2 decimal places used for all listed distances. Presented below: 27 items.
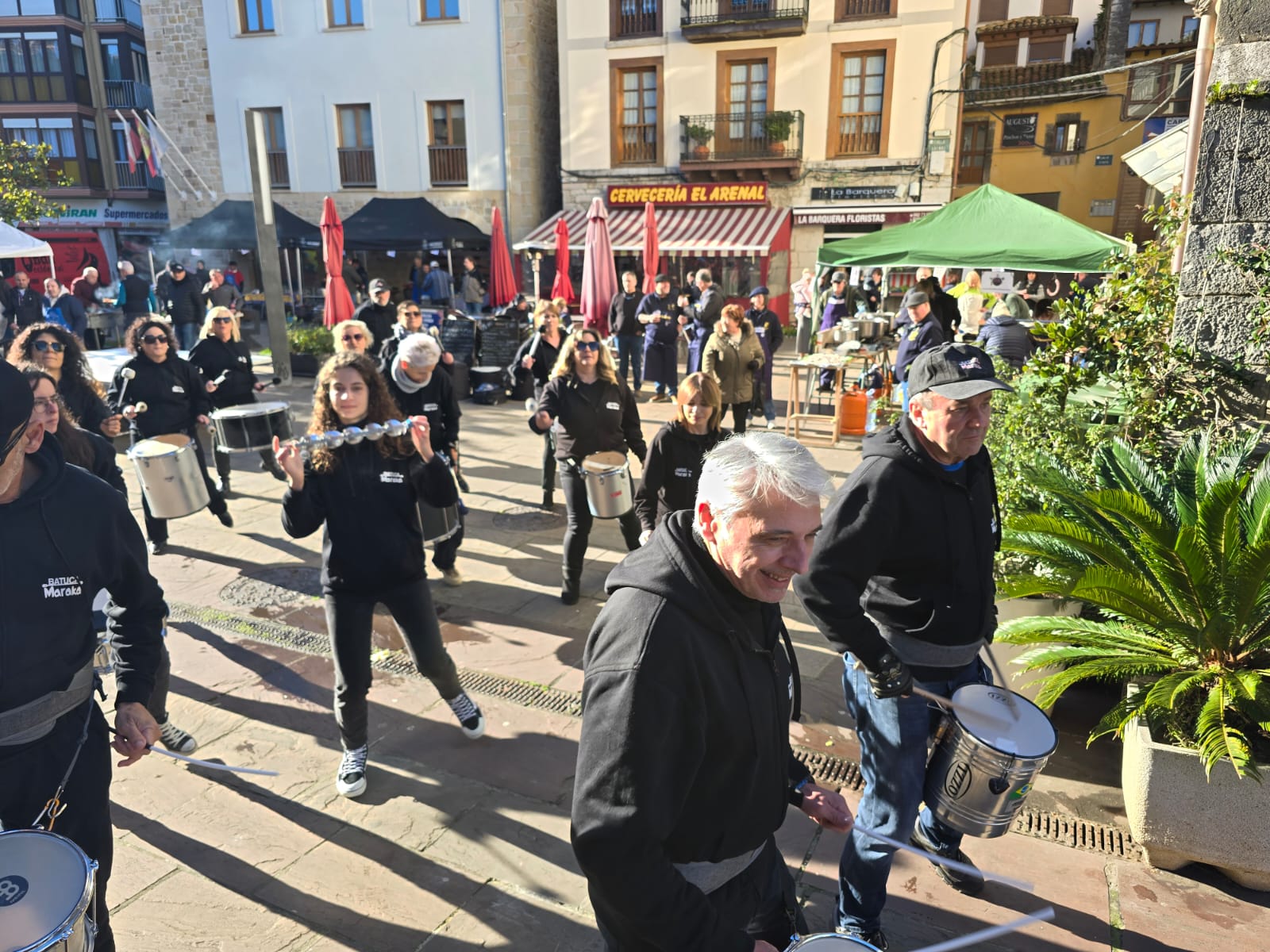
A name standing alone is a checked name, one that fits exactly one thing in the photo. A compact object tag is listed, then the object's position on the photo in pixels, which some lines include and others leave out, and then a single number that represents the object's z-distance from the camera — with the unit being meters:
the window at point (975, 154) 27.42
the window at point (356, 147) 25.05
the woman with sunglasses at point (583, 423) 5.96
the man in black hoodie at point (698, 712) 1.68
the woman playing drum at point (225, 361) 7.89
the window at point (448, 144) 24.39
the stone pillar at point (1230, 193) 4.36
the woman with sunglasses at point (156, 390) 6.93
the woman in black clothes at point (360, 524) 3.80
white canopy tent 9.21
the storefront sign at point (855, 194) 21.05
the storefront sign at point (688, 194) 22.05
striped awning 21.08
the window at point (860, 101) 20.75
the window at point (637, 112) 22.67
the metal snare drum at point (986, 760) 2.69
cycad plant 3.20
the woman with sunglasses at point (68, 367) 5.80
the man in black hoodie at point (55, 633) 2.35
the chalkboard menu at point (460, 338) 13.09
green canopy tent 9.83
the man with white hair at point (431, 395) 6.42
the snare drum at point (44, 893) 1.98
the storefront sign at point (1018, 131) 26.69
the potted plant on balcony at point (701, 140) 22.00
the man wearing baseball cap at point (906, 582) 2.69
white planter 3.11
